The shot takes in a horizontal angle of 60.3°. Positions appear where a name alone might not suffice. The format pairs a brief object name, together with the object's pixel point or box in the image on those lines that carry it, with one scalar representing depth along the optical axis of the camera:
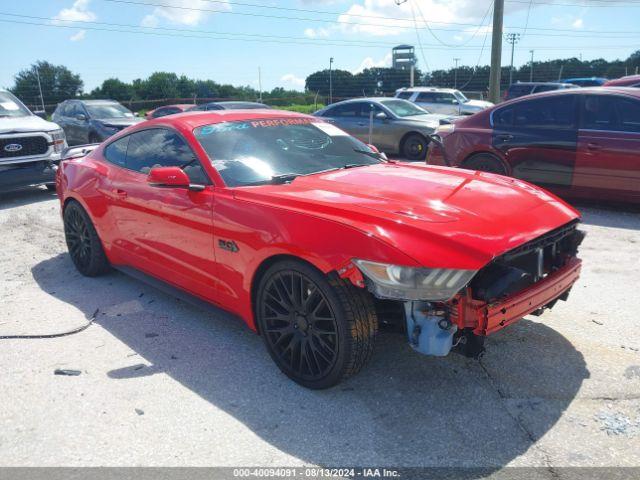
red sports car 2.71
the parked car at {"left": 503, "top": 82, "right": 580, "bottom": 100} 21.11
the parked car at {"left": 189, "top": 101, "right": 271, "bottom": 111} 14.89
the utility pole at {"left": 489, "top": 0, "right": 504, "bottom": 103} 16.20
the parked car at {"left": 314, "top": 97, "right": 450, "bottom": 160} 11.91
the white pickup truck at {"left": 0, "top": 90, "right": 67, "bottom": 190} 8.59
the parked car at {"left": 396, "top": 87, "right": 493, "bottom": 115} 18.11
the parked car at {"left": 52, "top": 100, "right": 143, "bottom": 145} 13.61
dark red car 6.48
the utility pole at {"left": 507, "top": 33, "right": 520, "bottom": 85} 57.83
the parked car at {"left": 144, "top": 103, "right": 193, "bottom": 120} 20.00
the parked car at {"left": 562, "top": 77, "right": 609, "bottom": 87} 23.32
